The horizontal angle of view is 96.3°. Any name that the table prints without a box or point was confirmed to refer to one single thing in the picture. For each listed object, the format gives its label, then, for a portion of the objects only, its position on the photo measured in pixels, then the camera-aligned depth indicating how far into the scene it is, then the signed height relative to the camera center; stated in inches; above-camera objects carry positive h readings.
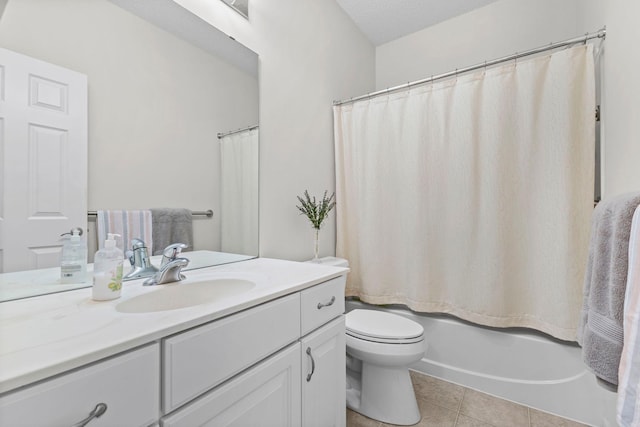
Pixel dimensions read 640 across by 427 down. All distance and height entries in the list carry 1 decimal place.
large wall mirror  32.5 +16.5
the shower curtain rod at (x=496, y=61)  52.1 +32.4
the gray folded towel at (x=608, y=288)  27.2 -7.7
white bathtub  54.9 -33.2
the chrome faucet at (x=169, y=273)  38.0 -8.0
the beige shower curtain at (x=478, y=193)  55.2 +4.7
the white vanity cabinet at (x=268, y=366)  25.1 -16.8
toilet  53.6 -29.1
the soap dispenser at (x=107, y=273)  30.5 -6.3
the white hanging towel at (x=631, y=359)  23.0 -12.0
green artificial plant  69.2 +1.0
